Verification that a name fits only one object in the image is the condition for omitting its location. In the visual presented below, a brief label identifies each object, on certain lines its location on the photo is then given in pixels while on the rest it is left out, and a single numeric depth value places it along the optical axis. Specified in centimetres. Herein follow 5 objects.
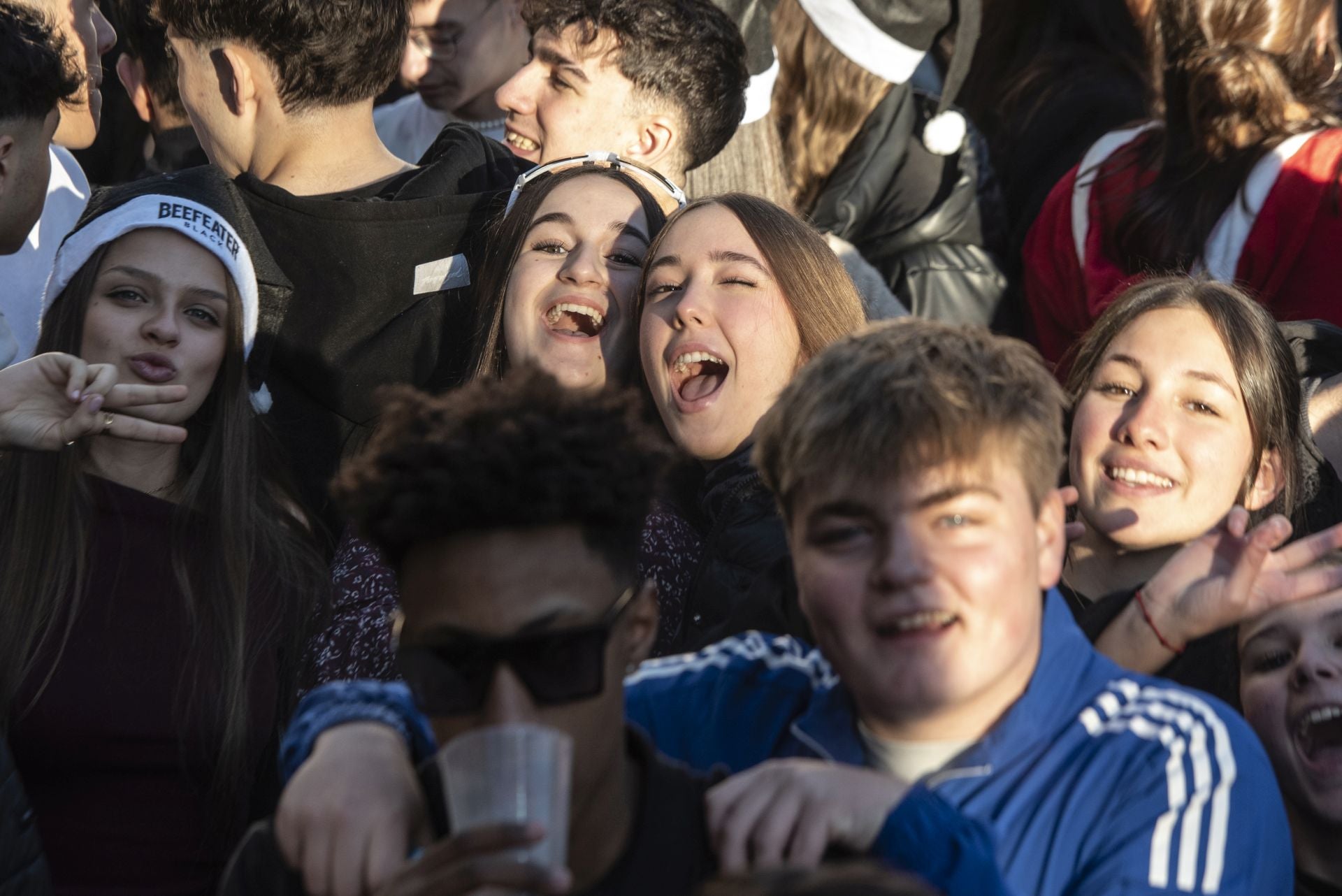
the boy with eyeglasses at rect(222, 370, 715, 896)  406
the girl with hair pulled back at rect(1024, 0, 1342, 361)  801
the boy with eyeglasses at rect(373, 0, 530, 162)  1066
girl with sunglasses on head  759
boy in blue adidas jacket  421
